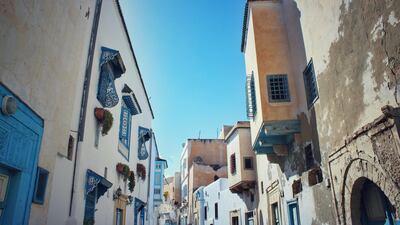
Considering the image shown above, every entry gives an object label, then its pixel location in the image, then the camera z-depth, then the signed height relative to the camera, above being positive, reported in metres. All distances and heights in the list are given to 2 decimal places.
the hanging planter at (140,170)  14.61 +2.50
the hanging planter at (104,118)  7.71 +2.61
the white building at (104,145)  6.22 +2.17
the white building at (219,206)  19.17 +1.29
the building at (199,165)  34.59 +6.55
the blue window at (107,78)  8.03 +3.77
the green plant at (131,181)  12.21 +1.66
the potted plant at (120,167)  10.32 +1.83
